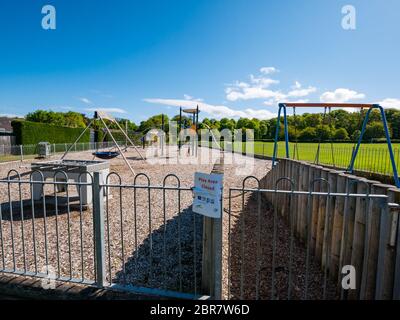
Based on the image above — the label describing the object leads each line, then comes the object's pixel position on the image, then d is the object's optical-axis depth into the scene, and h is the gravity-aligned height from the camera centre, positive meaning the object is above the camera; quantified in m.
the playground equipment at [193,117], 22.25 +1.53
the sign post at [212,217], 2.50 -0.78
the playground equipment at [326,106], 7.00 +0.89
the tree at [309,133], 20.89 +0.26
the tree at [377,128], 23.33 +0.78
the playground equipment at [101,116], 11.07 +0.79
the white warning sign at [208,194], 2.48 -0.56
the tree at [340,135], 37.24 +0.22
